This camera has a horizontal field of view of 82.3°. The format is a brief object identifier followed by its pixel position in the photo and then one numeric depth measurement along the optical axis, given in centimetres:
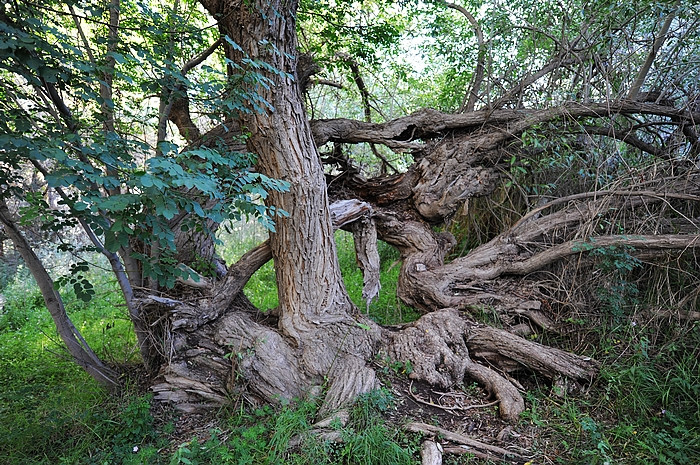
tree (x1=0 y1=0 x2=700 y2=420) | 239
